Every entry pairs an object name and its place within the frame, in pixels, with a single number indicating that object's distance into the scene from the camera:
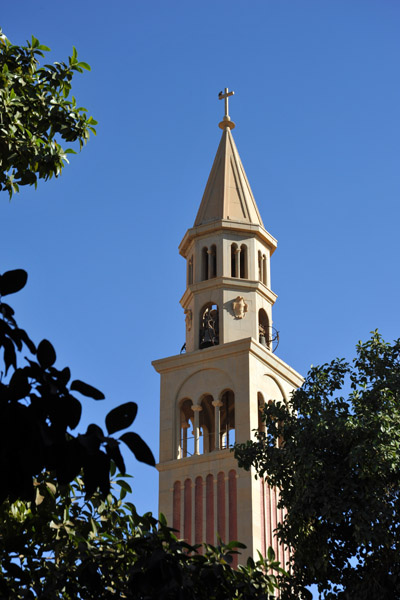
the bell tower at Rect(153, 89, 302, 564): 32.92
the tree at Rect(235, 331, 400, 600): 14.20
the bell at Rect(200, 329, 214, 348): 36.09
